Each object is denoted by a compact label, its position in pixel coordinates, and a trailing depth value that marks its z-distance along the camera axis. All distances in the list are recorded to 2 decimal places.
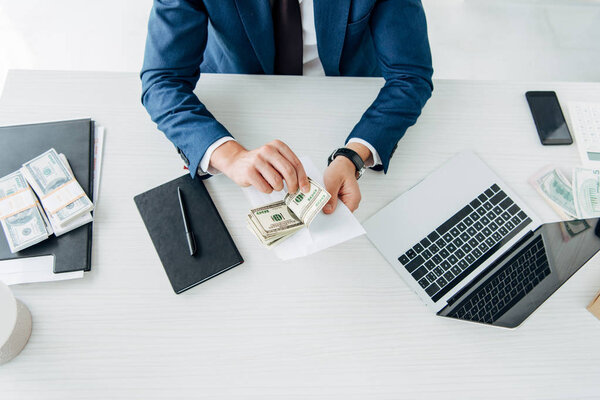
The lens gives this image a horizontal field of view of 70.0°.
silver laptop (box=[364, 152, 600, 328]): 0.89
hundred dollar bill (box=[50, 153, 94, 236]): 0.90
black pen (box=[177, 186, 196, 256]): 0.91
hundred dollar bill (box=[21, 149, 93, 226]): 0.91
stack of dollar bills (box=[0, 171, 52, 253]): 0.89
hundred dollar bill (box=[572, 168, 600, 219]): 1.00
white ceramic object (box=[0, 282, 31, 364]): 0.78
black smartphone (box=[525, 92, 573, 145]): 1.09
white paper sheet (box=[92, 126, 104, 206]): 0.98
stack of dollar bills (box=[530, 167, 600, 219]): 1.00
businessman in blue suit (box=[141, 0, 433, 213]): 0.94
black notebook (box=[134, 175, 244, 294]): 0.90
